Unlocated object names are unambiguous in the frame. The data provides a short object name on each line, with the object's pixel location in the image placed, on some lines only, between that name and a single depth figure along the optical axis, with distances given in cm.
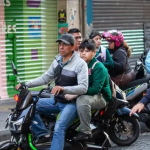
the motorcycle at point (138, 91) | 976
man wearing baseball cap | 703
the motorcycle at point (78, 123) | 692
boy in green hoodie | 728
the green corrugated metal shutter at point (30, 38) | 1306
